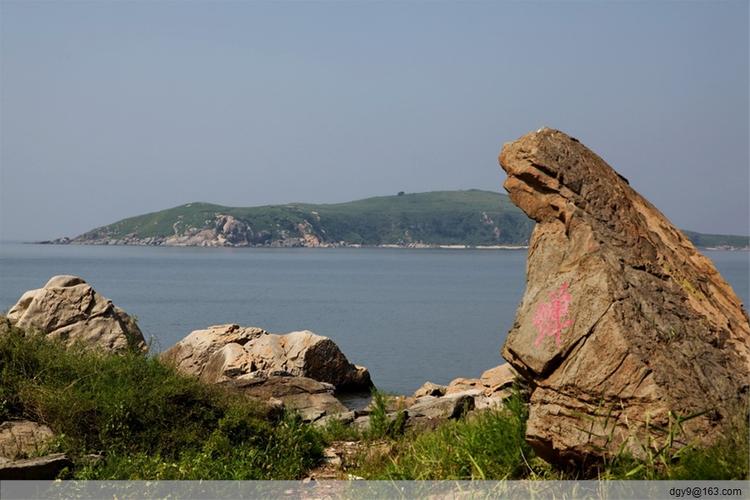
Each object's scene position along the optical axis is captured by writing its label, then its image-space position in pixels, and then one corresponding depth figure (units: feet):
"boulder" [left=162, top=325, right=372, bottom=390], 76.69
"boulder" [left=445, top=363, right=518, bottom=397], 75.58
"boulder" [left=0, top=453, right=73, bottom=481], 29.73
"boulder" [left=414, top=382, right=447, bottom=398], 81.46
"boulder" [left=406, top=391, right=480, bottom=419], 43.89
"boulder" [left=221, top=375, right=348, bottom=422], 58.97
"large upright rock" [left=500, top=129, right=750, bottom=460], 27.53
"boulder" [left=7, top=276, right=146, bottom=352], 55.88
